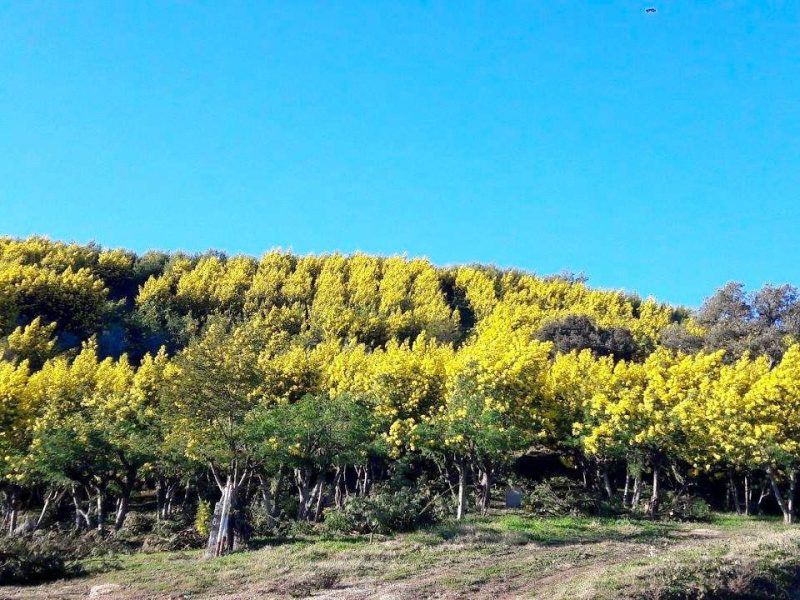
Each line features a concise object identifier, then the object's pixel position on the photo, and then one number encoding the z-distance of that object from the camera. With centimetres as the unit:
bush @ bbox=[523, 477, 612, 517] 3142
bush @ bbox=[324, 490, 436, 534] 2578
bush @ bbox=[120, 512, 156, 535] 3199
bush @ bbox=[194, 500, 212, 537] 2728
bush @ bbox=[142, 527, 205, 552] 2642
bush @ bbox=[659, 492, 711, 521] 3214
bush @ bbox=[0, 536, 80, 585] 2003
